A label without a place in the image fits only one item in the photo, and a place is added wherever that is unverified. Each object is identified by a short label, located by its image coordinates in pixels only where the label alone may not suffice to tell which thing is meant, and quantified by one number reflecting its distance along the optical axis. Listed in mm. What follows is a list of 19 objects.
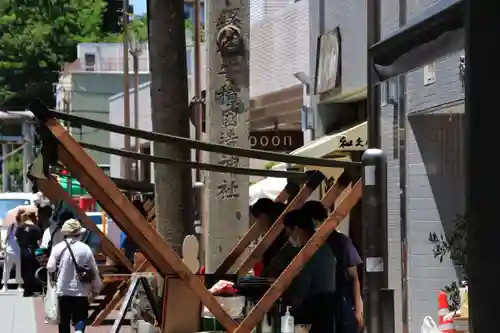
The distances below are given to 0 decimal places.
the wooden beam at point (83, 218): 14609
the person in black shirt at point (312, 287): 13534
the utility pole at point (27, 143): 97705
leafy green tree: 122757
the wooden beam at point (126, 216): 11968
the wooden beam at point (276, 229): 16189
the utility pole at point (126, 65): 59636
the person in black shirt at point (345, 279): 13874
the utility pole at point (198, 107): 34175
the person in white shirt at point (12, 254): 33794
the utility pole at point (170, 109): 16652
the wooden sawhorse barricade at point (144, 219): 11961
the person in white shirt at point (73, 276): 19511
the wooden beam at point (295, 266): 13023
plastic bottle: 13282
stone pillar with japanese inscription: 18109
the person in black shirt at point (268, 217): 17414
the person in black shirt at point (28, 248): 33276
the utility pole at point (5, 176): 140207
